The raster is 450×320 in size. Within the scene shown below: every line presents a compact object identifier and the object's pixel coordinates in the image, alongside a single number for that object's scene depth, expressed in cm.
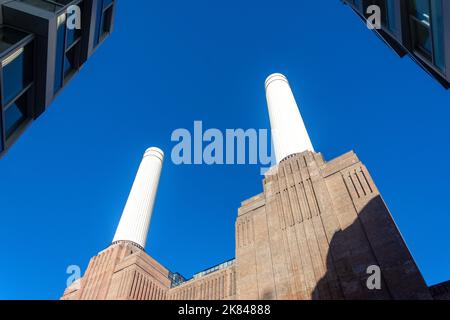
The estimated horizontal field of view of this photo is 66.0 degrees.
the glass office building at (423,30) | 1288
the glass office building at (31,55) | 1405
